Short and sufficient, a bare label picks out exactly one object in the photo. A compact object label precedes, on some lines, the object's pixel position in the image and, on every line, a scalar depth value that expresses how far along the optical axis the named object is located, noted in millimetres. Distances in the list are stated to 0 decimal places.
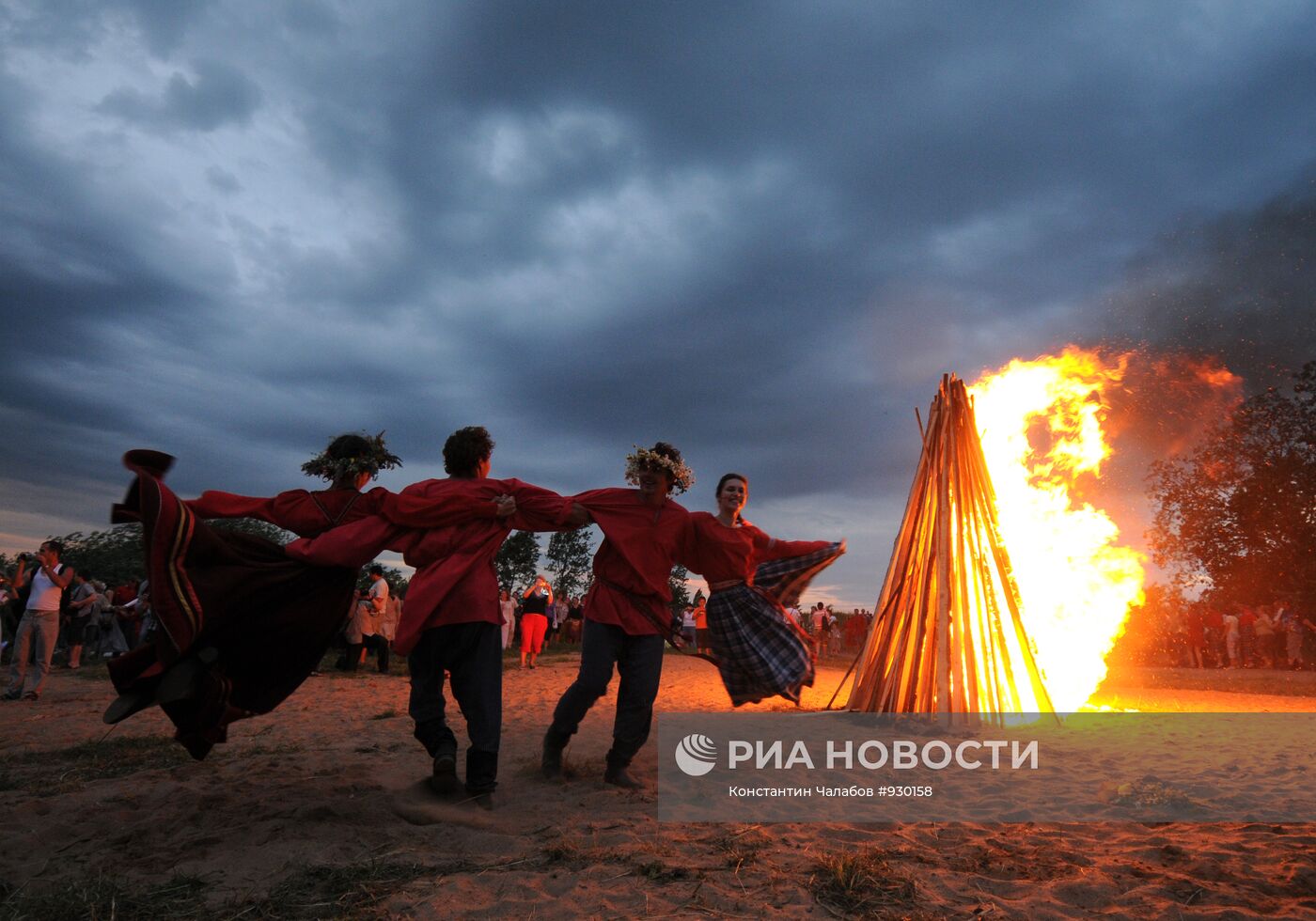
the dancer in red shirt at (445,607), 3879
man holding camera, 7930
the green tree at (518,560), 38469
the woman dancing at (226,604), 3287
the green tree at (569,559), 40438
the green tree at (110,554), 33656
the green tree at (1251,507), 18312
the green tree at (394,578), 39678
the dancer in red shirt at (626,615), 4402
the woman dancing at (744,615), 4949
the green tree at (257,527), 37656
